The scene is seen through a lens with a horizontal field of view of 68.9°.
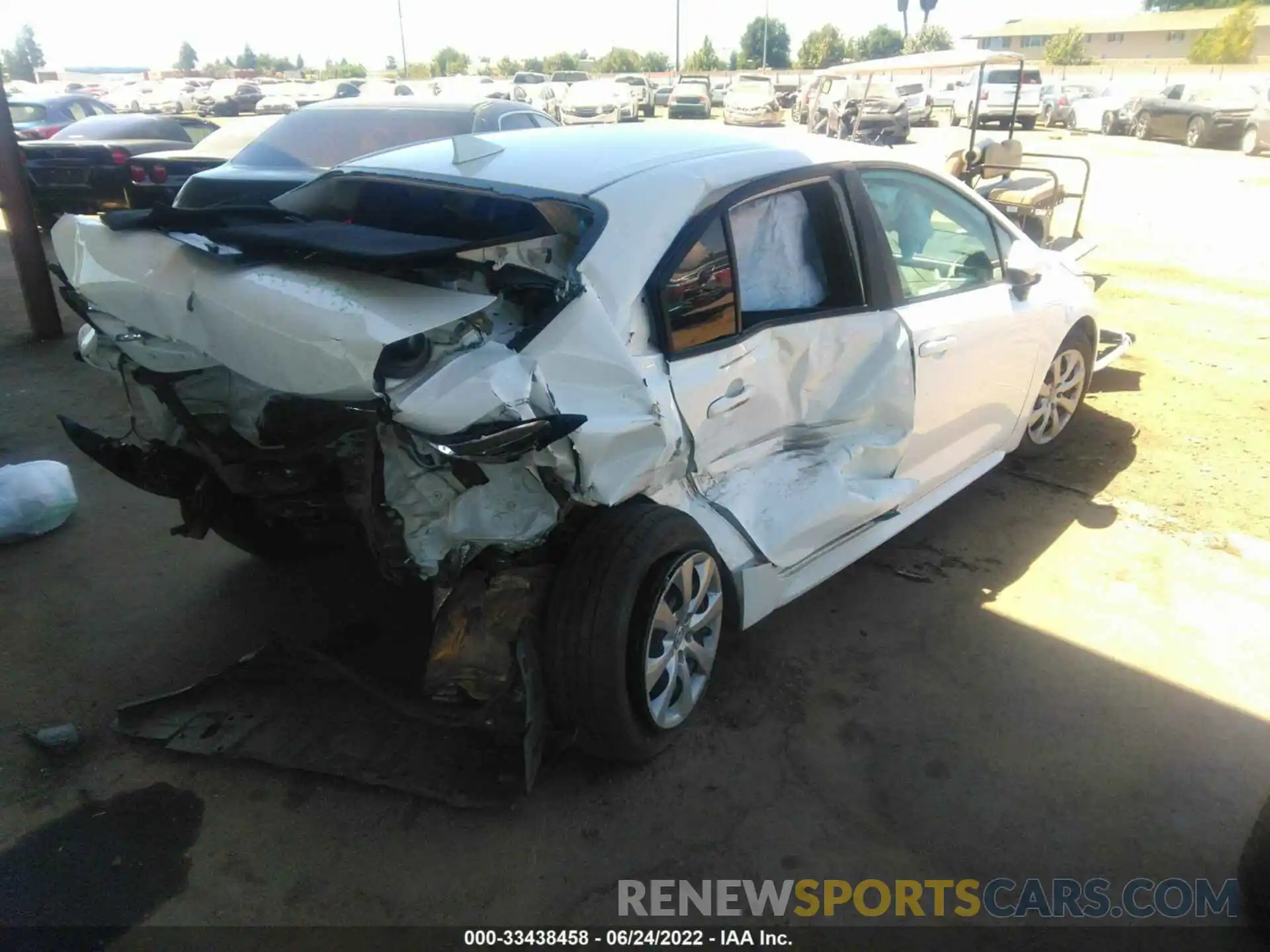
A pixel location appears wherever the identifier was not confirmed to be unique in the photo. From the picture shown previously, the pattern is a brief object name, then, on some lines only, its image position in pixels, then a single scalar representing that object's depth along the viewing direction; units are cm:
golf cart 826
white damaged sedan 239
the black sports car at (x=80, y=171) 953
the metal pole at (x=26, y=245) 676
